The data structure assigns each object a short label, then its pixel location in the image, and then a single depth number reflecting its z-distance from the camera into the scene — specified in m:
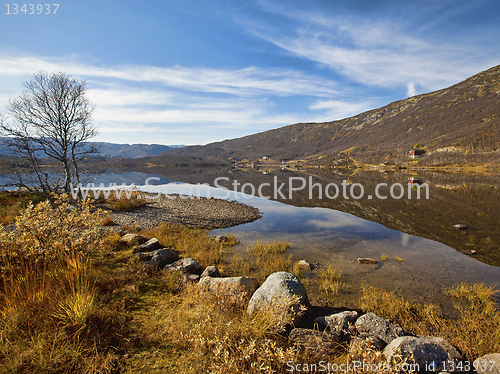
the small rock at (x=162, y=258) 8.09
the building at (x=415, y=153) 108.88
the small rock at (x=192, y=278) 6.82
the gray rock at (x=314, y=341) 4.12
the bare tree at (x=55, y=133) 16.83
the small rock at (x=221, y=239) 14.50
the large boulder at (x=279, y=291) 5.20
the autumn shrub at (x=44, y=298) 3.12
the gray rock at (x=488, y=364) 3.76
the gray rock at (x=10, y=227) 10.11
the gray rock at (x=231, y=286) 5.43
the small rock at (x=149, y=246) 9.38
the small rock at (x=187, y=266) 7.97
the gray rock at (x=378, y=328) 5.05
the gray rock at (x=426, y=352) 4.00
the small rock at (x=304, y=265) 10.86
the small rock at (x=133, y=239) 9.88
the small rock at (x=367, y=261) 11.61
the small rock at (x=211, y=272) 7.97
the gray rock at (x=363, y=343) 3.89
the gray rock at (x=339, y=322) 5.30
